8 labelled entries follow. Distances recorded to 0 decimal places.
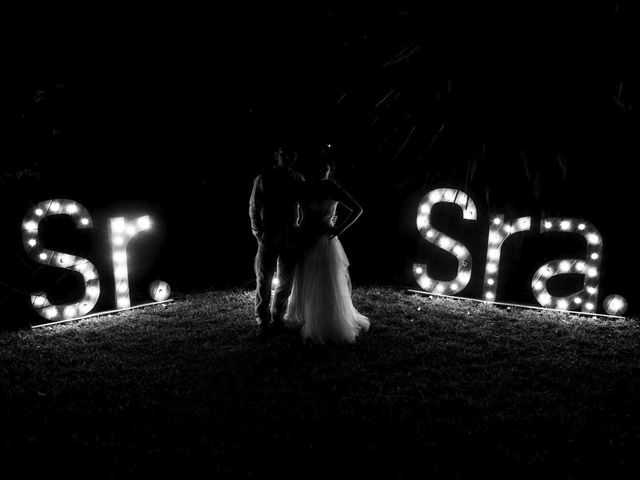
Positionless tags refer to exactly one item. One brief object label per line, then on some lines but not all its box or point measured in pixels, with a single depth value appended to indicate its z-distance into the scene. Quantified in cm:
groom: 610
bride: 604
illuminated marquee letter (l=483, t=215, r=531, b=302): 780
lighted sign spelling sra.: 723
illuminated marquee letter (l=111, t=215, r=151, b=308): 748
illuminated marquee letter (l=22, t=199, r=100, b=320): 684
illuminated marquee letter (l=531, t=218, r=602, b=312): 722
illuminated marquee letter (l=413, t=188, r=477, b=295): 795
